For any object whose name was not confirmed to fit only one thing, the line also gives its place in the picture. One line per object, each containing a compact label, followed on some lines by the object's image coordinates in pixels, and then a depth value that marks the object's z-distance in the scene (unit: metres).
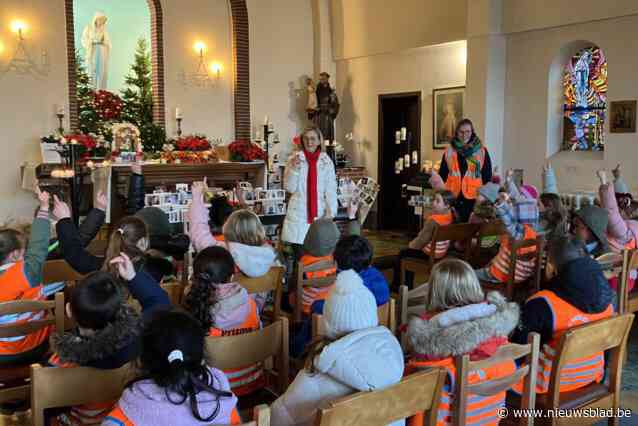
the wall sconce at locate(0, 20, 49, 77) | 9.20
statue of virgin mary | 10.57
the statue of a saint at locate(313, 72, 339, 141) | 11.33
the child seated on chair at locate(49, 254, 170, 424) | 2.09
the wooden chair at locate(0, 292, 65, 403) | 2.59
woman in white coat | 5.23
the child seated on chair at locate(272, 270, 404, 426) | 2.03
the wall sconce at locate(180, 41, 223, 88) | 10.88
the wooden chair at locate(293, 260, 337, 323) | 3.60
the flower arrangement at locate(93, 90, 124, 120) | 10.20
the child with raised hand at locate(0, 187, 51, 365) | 2.87
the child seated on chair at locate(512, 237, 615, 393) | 2.79
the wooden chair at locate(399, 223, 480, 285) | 4.87
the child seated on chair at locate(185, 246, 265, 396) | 2.70
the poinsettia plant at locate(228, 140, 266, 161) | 8.72
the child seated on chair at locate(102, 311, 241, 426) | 1.72
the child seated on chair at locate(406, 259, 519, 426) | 2.30
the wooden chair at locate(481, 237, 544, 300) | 4.26
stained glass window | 8.22
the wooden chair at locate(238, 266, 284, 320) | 3.37
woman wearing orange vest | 5.99
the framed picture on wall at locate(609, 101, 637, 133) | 7.52
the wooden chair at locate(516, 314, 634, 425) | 2.43
